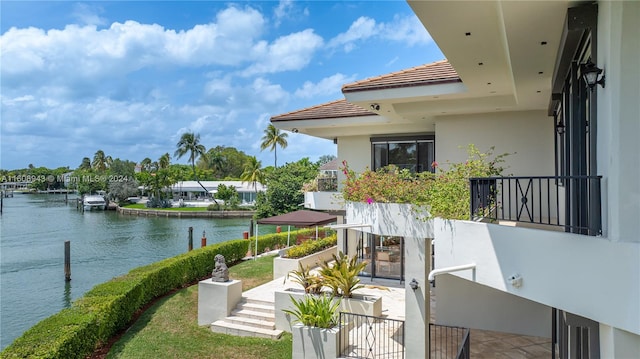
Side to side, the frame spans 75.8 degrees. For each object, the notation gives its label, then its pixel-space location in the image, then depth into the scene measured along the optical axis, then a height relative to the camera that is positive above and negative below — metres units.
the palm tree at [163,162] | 82.06 +4.86
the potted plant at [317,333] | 10.16 -3.68
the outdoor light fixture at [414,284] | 9.41 -2.28
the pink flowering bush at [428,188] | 7.46 -0.08
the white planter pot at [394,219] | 9.32 -0.83
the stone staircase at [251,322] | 12.62 -4.35
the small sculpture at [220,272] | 13.86 -2.91
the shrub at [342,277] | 12.22 -2.77
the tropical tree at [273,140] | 71.88 +8.04
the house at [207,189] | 72.81 -0.57
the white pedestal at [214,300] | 13.45 -3.78
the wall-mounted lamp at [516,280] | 5.34 -1.25
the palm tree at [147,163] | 100.88 +5.76
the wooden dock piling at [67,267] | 23.09 -4.54
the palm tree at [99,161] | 115.75 +7.26
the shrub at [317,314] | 10.39 -3.29
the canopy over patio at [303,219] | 18.16 -1.52
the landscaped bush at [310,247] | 18.41 -2.93
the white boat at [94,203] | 71.91 -2.86
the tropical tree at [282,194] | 45.91 -0.94
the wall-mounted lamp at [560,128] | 8.27 +1.18
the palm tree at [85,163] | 134.12 +7.79
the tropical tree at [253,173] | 68.25 +2.14
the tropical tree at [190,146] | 76.12 +7.44
